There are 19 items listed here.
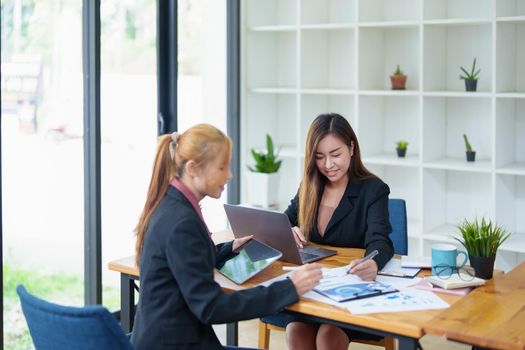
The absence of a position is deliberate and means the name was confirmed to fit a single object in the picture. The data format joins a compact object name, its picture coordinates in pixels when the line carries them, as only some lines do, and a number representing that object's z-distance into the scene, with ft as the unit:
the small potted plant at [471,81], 14.01
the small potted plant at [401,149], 14.96
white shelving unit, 13.99
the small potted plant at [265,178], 15.60
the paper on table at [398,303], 7.71
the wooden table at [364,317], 7.29
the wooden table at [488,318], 7.01
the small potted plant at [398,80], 14.82
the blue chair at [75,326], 6.70
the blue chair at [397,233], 11.34
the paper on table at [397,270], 8.98
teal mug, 8.81
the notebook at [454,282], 8.41
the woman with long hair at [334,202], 10.17
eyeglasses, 8.66
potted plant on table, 8.82
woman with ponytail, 7.45
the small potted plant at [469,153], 14.28
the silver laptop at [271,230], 9.23
